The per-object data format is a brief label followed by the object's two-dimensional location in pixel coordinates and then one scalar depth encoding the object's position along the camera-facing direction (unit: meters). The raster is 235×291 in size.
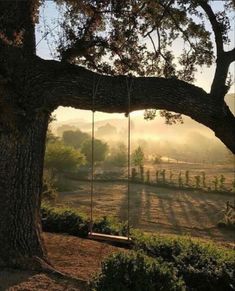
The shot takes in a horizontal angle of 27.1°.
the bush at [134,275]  5.33
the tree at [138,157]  39.84
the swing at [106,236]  6.75
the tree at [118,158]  48.84
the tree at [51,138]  40.78
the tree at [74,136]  65.19
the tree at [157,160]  52.97
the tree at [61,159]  36.97
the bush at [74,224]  11.94
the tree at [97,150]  47.81
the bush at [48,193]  24.33
